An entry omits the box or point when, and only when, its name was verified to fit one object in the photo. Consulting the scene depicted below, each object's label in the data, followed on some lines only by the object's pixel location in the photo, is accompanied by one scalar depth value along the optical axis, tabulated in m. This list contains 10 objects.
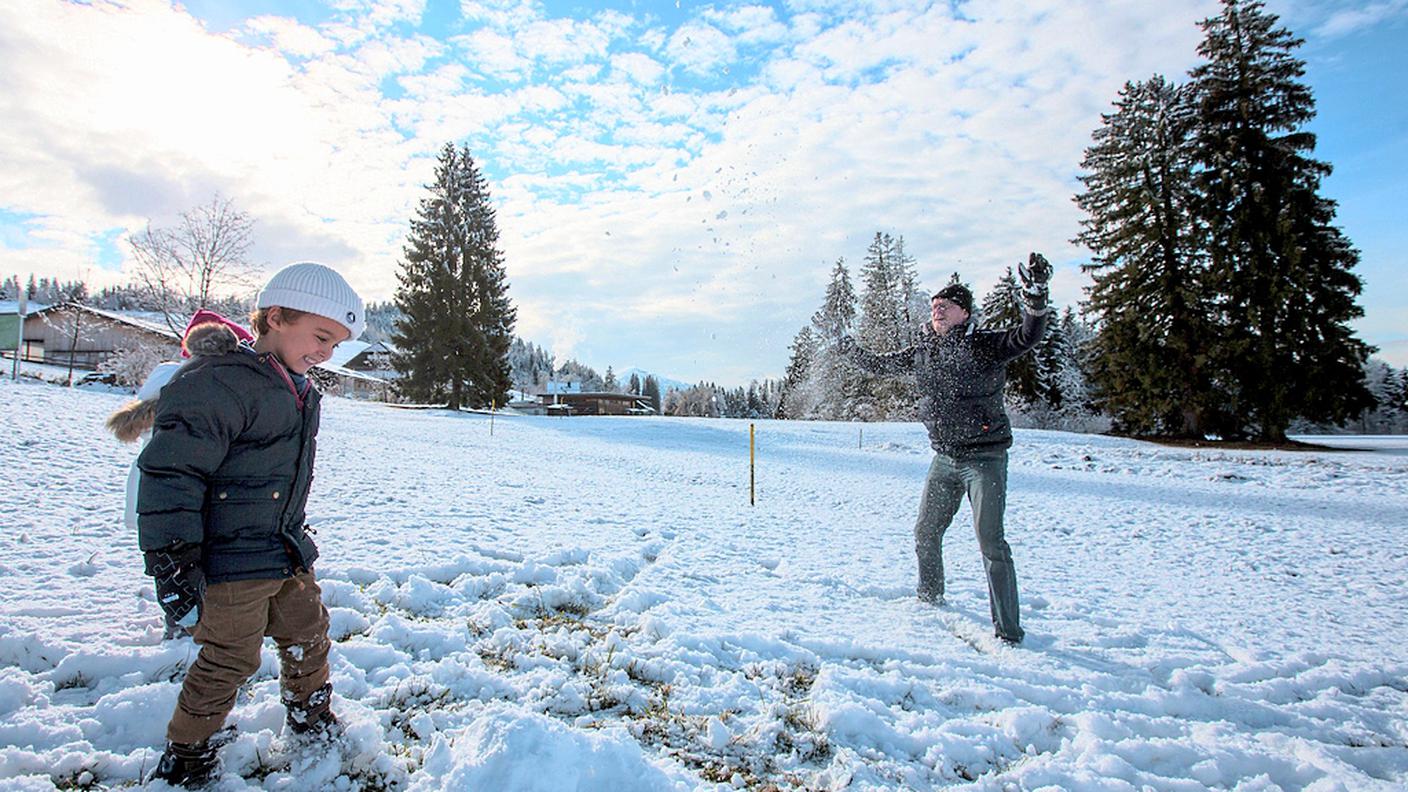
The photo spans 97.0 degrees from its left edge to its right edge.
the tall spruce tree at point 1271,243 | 20.58
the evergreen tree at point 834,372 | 40.09
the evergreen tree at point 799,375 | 45.16
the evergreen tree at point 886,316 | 37.31
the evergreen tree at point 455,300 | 33.16
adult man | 3.88
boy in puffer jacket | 2.03
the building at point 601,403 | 69.30
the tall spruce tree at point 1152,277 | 22.56
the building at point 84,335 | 32.83
